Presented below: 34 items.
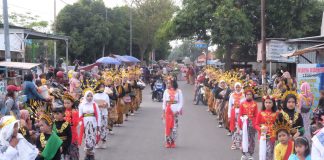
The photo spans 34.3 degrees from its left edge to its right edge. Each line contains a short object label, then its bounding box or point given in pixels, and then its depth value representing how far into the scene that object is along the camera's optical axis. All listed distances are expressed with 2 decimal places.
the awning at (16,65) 16.92
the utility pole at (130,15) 52.16
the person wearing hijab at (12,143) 6.16
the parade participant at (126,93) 18.24
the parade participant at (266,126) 9.29
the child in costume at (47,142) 7.33
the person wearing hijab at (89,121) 10.80
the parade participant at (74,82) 16.70
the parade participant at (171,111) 12.91
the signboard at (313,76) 17.75
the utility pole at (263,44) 21.75
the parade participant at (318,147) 5.82
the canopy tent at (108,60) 33.71
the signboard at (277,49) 25.23
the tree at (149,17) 56.72
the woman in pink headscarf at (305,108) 13.04
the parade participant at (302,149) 6.53
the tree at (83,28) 45.31
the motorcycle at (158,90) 27.57
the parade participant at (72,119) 9.15
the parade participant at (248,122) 10.87
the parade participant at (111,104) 14.99
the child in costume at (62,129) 8.45
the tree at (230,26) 29.95
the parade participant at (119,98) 16.59
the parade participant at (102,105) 12.96
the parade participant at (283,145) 7.98
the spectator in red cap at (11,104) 10.73
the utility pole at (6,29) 17.48
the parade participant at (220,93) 16.06
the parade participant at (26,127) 7.91
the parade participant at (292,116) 8.79
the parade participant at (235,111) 12.68
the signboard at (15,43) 23.97
